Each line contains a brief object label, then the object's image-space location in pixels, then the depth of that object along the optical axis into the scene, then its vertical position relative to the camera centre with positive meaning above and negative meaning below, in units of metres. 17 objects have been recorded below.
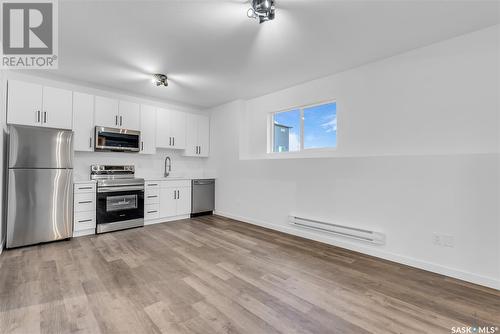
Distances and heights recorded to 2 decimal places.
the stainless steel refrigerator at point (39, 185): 3.18 -0.28
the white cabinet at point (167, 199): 4.61 -0.68
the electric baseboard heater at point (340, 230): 2.98 -0.89
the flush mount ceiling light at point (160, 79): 3.67 +1.42
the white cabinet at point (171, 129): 4.98 +0.85
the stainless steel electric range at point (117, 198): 3.97 -0.58
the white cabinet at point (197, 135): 5.46 +0.77
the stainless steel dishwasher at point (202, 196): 5.26 -0.69
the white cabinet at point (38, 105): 3.36 +0.94
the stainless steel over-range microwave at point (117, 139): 4.10 +0.51
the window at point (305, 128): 3.78 +0.72
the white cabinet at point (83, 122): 3.91 +0.77
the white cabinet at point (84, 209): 3.77 -0.71
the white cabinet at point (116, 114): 4.16 +1.00
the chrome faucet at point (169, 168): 5.33 -0.03
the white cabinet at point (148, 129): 4.71 +0.77
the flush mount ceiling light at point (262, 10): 1.93 +1.38
